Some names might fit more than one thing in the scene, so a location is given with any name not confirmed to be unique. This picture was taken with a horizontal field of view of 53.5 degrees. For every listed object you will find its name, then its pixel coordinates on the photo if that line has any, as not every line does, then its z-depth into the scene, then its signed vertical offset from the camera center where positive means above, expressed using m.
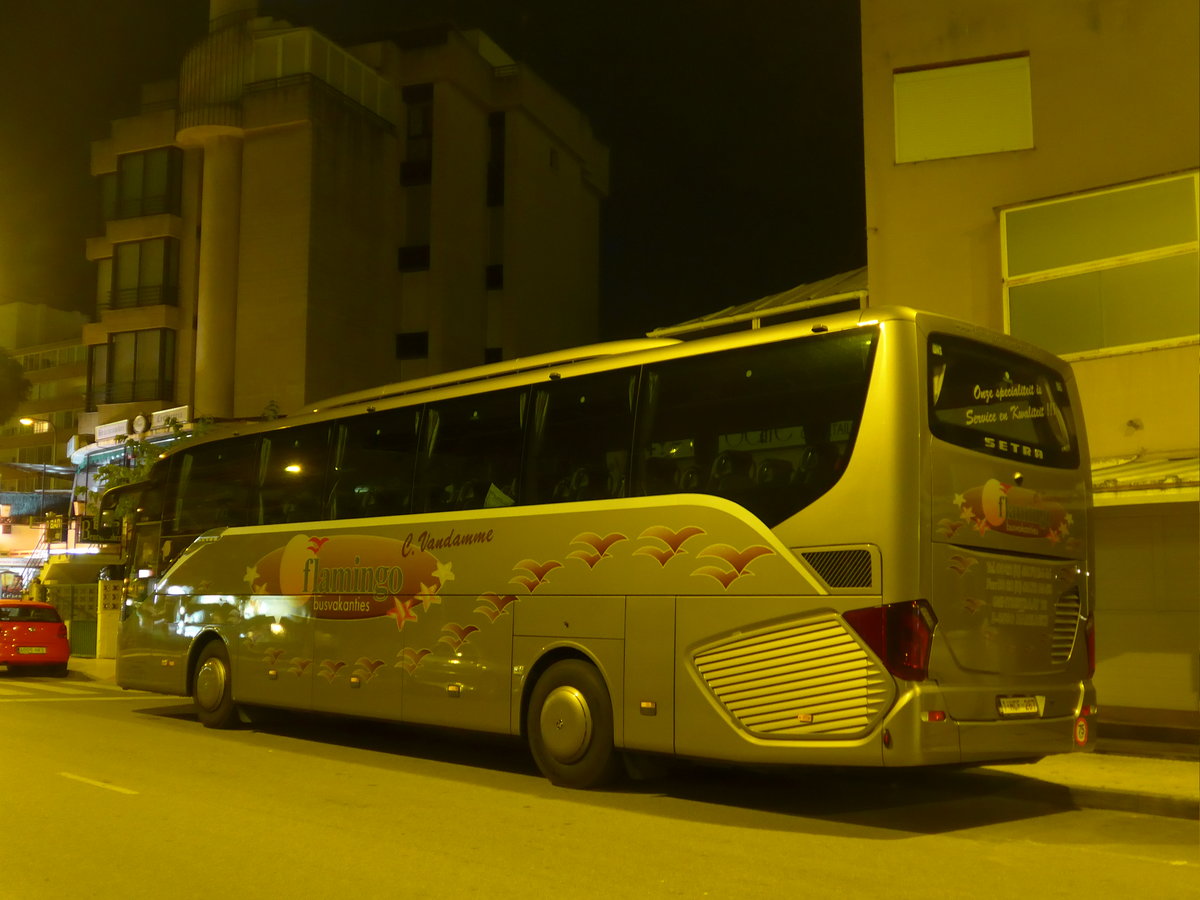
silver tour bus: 8.52 +0.23
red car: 23.92 -1.20
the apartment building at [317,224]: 42.00 +13.40
